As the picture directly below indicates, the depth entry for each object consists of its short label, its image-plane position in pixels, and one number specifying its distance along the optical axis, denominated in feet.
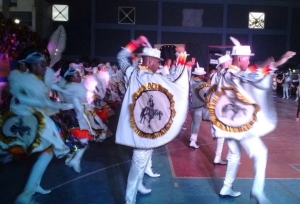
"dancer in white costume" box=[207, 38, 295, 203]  16.25
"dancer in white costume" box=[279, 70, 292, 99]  81.46
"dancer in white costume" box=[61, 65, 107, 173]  22.57
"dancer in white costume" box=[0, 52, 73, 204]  16.22
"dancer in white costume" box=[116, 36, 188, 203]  15.23
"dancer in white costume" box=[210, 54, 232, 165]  23.73
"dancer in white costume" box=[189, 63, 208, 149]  29.27
